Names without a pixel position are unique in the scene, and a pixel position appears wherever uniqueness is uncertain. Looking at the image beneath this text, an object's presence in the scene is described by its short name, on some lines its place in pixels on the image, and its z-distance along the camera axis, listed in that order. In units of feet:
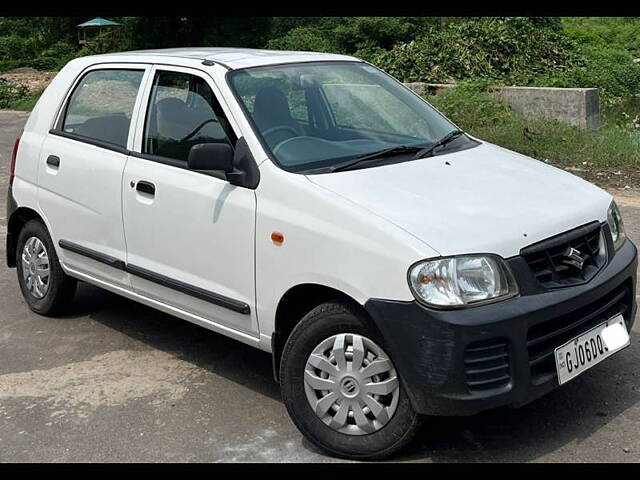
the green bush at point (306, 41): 82.23
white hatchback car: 11.59
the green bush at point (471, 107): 40.09
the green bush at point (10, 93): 74.28
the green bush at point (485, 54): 49.44
